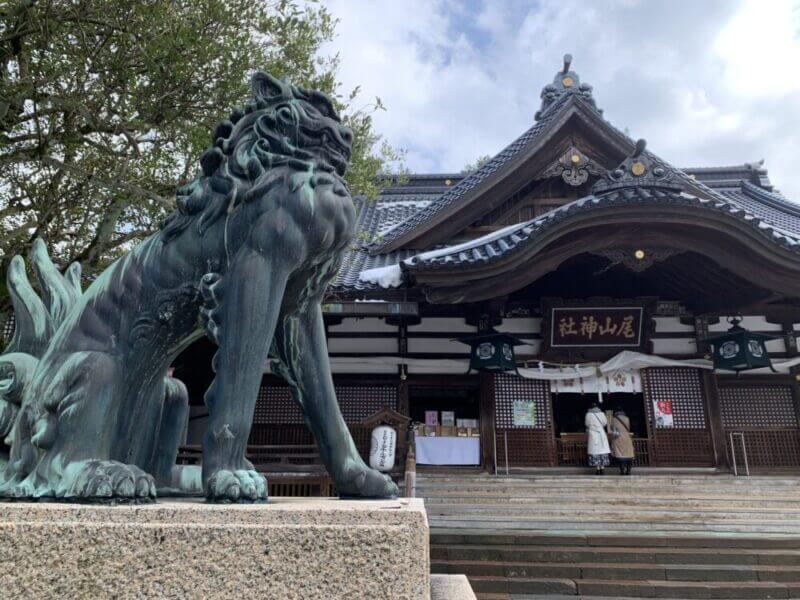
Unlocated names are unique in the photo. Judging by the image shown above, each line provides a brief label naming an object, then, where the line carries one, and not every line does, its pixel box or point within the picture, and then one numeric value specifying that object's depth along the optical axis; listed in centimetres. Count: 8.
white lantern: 823
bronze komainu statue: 153
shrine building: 823
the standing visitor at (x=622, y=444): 925
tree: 446
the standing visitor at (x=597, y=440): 934
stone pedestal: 122
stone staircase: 562
